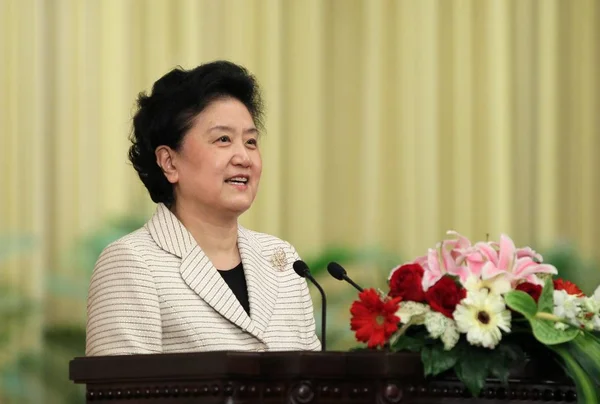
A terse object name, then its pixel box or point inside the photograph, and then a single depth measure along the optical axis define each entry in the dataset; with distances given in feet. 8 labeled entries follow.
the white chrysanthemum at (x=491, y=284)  15.90
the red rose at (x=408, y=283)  16.03
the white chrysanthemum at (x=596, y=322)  16.20
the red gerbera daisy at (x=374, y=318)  15.66
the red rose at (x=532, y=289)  16.17
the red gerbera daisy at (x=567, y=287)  16.71
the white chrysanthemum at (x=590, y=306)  16.22
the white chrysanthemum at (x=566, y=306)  15.87
